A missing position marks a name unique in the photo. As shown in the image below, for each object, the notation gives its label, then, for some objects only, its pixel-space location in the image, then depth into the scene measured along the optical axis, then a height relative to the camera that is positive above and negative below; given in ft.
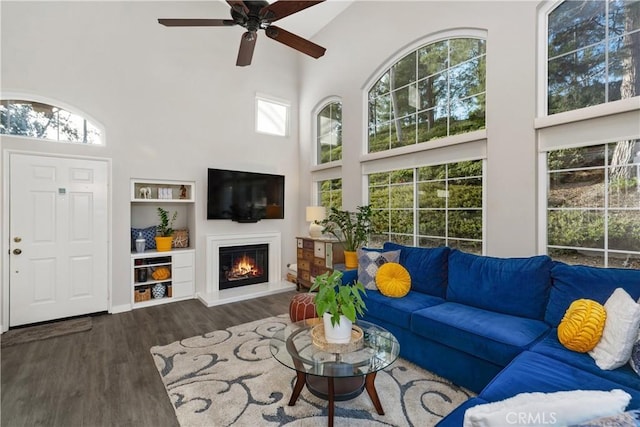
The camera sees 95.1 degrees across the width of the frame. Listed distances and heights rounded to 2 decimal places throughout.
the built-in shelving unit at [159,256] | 14.35 -2.29
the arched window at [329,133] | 17.25 +4.87
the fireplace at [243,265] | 16.74 -3.22
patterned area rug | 6.46 -4.56
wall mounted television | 15.75 +0.91
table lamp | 16.11 -0.24
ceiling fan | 8.12 +5.77
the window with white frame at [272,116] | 18.28 +6.22
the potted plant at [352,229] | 13.99 -0.84
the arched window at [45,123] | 11.62 +3.70
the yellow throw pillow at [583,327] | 5.93 -2.36
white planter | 6.50 -2.66
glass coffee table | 5.94 -3.14
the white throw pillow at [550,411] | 2.99 -2.06
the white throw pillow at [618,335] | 5.51 -2.35
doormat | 10.52 -4.61
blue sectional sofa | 5.31 -2.86
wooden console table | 14.80 -2.44
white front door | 11.48 -1.11
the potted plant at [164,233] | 14.75 -1.13
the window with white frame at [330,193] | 17.28 +1.16
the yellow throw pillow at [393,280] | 9.75 -2.31
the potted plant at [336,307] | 6.26 -2.05
